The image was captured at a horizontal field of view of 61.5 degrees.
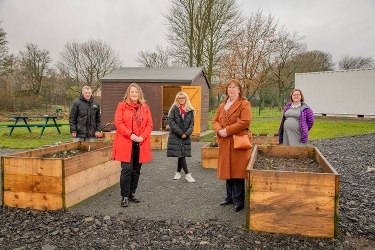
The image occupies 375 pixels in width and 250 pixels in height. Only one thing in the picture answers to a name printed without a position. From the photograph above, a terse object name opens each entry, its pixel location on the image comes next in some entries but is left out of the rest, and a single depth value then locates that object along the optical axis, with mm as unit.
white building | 19712
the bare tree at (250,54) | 18388
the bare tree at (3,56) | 27422
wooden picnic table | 14001
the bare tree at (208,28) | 26297
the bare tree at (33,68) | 33594
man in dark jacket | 6516
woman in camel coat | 4535
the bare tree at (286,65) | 32156
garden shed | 14445
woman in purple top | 6012
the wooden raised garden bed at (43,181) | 4590
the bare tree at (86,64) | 33656
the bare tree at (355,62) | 47769
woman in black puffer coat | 6312
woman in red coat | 4797
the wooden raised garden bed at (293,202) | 3656
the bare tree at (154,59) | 38906
